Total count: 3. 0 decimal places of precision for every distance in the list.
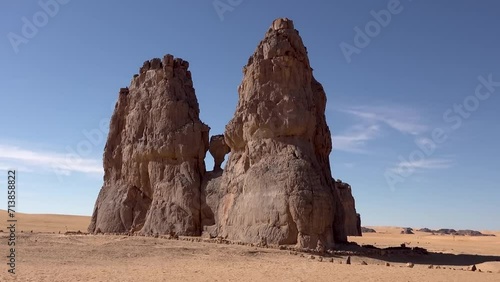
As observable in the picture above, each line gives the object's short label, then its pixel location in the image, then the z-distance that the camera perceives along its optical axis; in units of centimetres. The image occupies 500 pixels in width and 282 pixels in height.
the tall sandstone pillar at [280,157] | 2125
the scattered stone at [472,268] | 1800
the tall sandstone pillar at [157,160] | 2828
